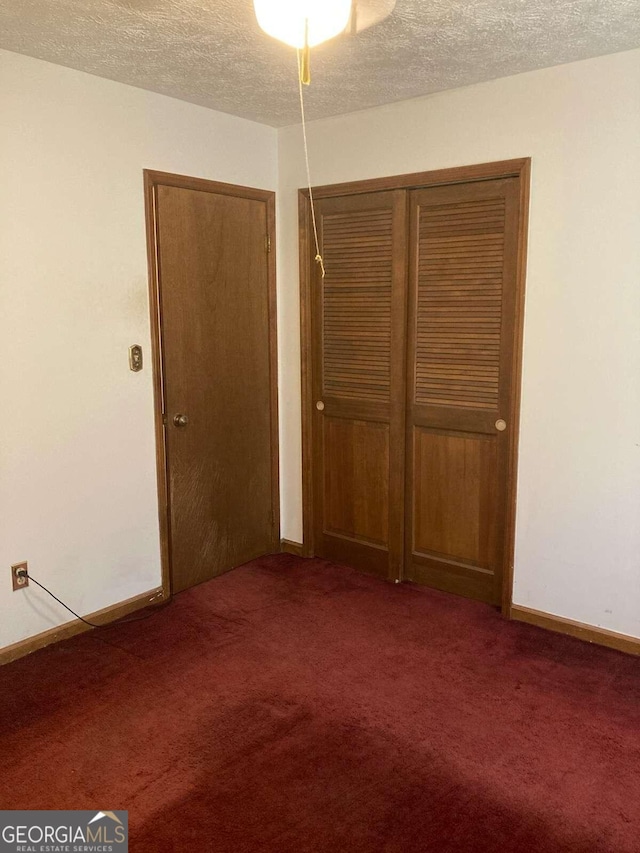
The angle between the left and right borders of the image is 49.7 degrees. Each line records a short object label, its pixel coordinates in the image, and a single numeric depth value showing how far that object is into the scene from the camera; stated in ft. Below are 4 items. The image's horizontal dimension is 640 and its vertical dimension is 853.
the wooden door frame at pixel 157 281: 10.55
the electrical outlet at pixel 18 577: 9.39
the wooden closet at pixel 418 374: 10.45
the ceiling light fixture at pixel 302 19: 5.26
